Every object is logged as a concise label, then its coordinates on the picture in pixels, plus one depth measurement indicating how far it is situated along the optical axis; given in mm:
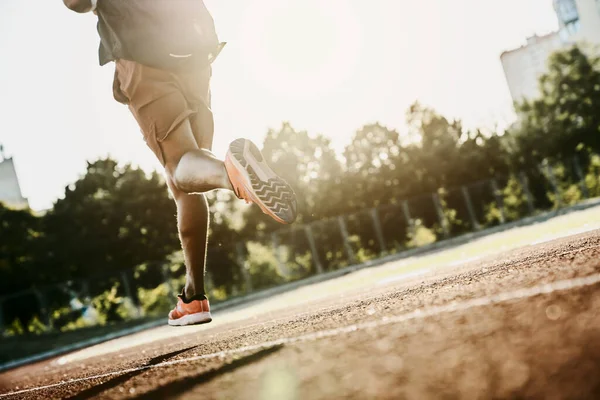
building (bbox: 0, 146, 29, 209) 44375
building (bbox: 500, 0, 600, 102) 51844
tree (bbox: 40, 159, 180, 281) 26797
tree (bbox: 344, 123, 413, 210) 35125
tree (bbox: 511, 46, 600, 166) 35062
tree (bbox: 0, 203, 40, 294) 25281
